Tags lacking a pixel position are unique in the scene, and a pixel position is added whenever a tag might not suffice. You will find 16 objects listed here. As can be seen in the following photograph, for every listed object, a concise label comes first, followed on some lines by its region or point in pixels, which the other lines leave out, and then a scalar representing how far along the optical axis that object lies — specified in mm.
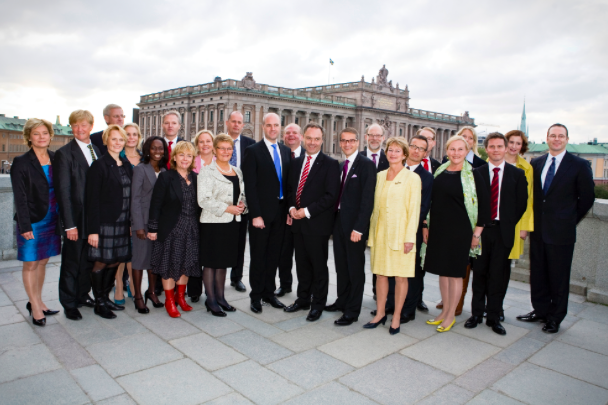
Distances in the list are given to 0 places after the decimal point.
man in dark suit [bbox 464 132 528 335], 5102
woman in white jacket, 5242
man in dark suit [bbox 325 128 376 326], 5035
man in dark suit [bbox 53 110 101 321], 4953
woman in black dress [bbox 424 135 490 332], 4949
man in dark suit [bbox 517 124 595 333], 5211
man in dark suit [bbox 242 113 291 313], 5543
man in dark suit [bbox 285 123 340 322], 5254
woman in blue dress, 4750
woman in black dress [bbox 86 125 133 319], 5059
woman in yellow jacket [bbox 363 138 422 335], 4887
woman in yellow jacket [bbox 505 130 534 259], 5441
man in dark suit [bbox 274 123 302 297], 6117
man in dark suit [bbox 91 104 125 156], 6594
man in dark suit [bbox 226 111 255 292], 6277
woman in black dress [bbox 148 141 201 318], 5168
